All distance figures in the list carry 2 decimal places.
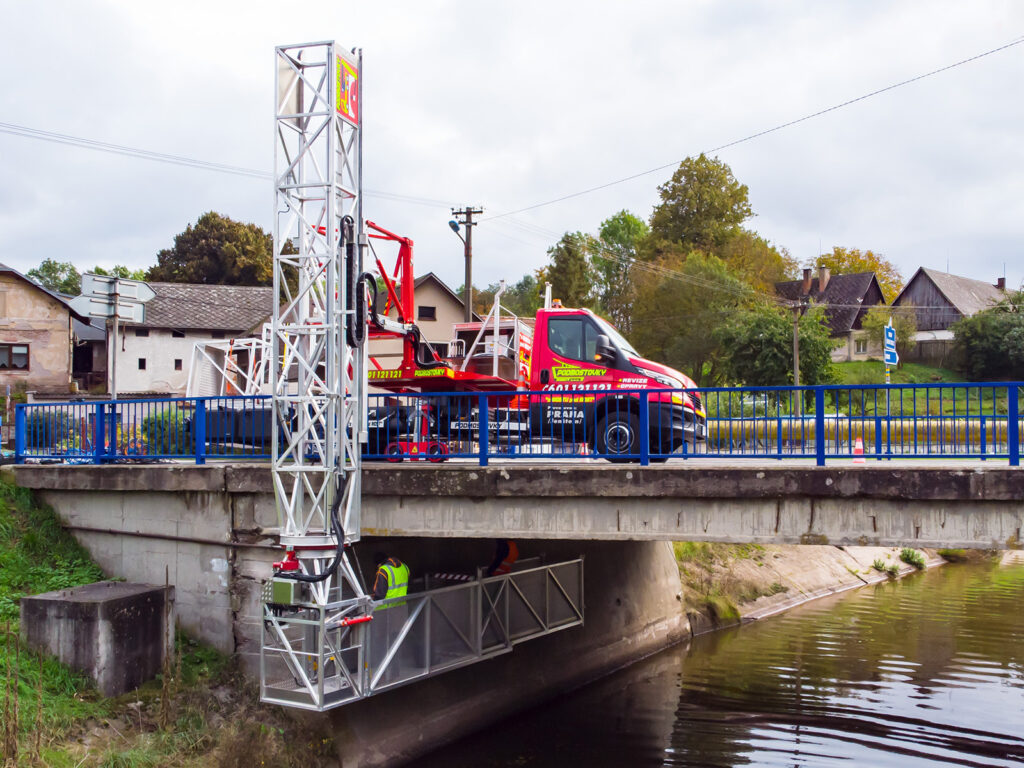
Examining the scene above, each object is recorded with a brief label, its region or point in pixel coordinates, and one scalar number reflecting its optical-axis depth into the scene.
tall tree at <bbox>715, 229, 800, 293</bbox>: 51.06
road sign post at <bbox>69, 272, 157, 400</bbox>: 12.81
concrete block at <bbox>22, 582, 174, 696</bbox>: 11.18
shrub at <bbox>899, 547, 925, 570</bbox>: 30.78
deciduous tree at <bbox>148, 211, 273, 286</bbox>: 60.03
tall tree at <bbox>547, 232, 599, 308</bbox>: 56.50
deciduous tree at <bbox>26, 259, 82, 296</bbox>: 81.00
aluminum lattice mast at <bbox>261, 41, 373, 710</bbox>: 10.46
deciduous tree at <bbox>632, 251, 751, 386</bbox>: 42.84
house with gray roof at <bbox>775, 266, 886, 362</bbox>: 56.06
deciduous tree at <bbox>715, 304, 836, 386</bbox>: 37.16
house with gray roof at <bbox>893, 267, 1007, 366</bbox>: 56.93
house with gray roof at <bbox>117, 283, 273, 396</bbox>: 45.62
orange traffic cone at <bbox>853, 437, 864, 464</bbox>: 10.45
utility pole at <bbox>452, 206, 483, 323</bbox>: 32.06
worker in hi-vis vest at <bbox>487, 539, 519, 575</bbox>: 14.10
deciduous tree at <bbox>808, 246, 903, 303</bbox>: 69.38
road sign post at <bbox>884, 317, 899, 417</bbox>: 18.22
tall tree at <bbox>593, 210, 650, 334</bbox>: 53.25
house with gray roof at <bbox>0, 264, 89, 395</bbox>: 42.53
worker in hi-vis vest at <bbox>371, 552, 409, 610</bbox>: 11.27
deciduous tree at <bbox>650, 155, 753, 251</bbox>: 55.53
